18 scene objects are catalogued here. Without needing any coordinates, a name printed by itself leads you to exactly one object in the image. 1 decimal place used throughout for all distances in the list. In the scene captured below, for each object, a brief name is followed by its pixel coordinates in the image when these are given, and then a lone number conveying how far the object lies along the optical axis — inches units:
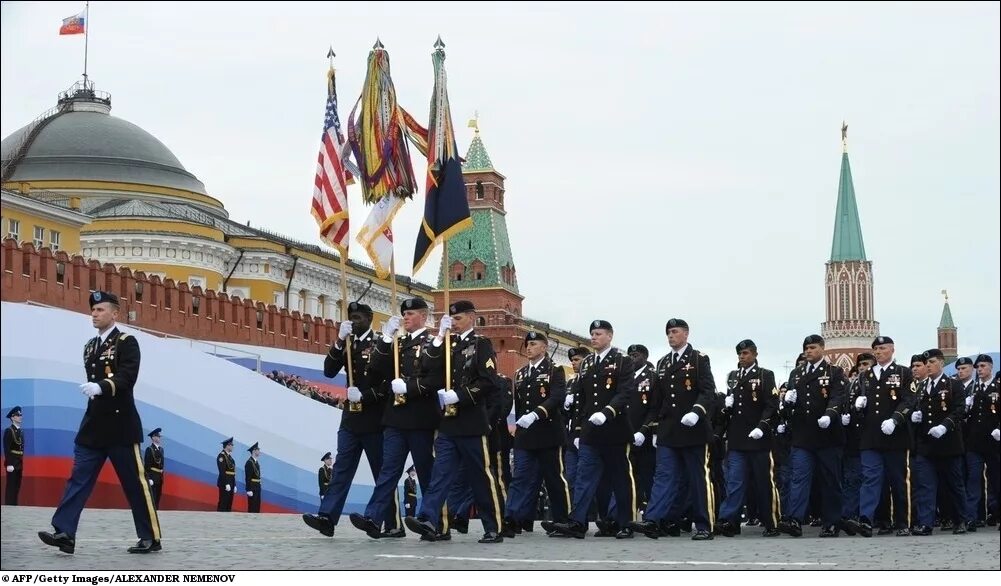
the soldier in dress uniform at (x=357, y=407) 454.3
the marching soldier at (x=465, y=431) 441.4
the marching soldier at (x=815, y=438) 541.0
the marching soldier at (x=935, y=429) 581.6
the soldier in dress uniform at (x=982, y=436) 634.8
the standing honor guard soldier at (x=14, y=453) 757.3
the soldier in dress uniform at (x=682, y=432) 502.0
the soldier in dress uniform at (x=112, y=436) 366.0
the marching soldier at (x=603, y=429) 494.0
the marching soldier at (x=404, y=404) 444.5
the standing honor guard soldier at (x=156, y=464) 841.7
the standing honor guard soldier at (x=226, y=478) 903.7
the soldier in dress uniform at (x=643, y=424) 525.0
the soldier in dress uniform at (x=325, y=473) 968.3
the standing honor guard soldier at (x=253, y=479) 936.6
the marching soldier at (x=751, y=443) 539.2
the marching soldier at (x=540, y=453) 513.3
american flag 592.4
